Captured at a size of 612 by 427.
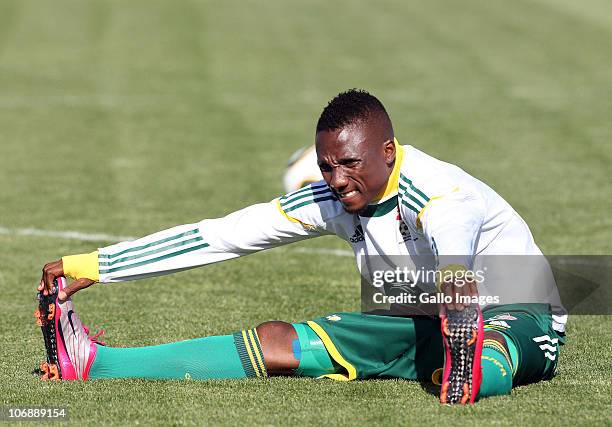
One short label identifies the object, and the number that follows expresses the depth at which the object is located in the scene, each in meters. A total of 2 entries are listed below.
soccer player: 12.26
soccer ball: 22.56
